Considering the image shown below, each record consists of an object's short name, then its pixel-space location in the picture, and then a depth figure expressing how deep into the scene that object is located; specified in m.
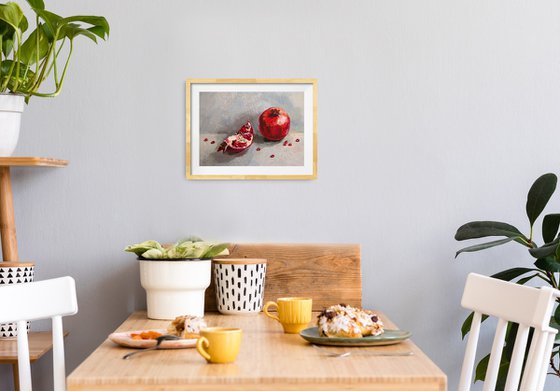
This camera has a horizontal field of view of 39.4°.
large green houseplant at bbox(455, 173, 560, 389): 2.22
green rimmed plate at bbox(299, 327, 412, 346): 1.74
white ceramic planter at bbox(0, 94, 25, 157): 2.21
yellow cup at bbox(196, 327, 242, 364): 1.56
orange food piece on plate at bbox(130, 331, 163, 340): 1.79
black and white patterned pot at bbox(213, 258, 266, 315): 2.28
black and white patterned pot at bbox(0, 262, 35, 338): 2.24
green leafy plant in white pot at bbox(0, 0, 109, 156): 2.16
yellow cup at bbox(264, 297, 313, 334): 1.96
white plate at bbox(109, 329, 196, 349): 1.72
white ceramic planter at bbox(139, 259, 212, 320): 2.14
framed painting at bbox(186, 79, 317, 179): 2.46
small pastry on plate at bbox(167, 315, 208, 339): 1.78
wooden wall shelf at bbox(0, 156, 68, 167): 2.19
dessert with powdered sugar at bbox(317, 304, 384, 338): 1.76
